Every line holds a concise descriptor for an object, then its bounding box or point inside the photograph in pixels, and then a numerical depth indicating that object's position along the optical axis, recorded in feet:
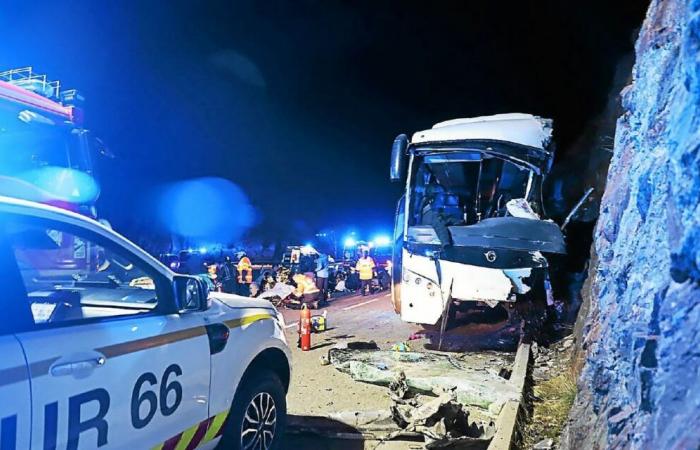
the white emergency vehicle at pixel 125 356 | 6.61
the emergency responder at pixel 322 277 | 49.32
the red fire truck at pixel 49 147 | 16.53
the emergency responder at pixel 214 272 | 46.40
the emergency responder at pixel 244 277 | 47.42
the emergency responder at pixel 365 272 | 58.65
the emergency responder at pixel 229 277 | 45.24
